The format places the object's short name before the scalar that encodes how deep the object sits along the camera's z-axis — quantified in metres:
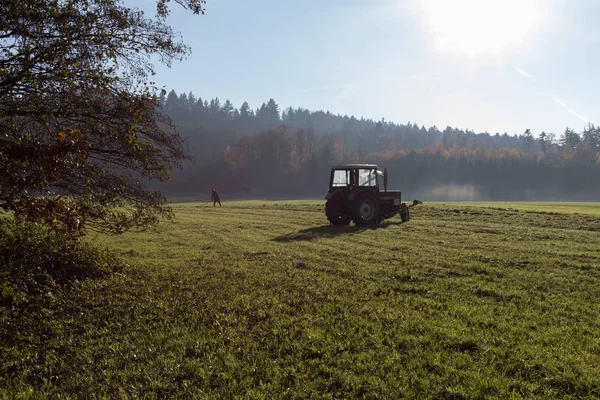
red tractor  16.61
